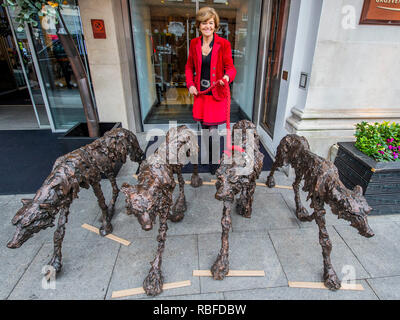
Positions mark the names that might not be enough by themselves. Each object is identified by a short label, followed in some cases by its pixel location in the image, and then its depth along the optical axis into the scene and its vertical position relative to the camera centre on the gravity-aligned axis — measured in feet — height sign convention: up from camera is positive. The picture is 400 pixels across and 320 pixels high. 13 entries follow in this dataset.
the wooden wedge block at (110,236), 10.03 -7.50
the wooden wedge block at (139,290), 7.95 -7.56
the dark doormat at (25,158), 14.23 -7.25
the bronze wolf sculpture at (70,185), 7.23 -4.37
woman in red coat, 11.22 -0.97
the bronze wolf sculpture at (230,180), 8.40 -4.41
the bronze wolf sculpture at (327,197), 7.34 -4.51
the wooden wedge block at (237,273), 8.57 -7.53
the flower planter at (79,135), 13.67 -4.84
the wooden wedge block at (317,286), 8.17 -7.57
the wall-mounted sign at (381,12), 12.01 +1.75
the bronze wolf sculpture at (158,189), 7.22 -4.18
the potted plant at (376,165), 10.86 -5.04
